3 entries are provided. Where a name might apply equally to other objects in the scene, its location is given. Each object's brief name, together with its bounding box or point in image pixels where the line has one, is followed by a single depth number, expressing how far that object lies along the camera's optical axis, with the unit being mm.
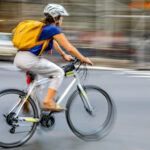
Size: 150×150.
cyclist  7705
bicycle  7848
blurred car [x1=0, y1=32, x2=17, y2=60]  23191
